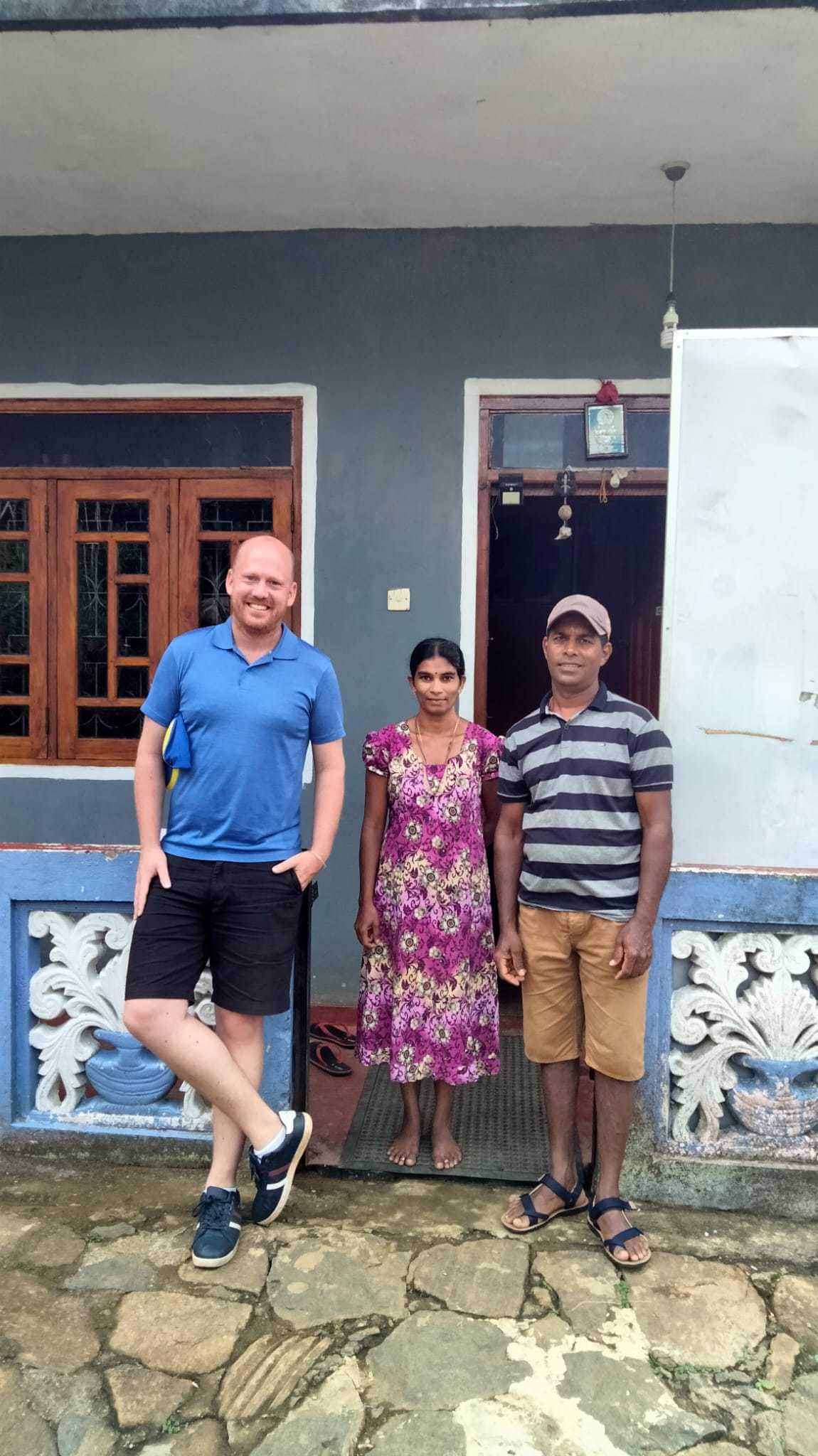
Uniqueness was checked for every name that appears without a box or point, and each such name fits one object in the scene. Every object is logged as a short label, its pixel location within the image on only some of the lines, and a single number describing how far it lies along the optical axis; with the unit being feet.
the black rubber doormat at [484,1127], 9.47
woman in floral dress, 9.19
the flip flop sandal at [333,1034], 13.01
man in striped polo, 8.05
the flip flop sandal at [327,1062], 11.93
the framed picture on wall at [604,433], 13.74
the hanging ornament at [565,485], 13.85
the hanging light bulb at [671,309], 12.01
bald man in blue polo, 7.89
